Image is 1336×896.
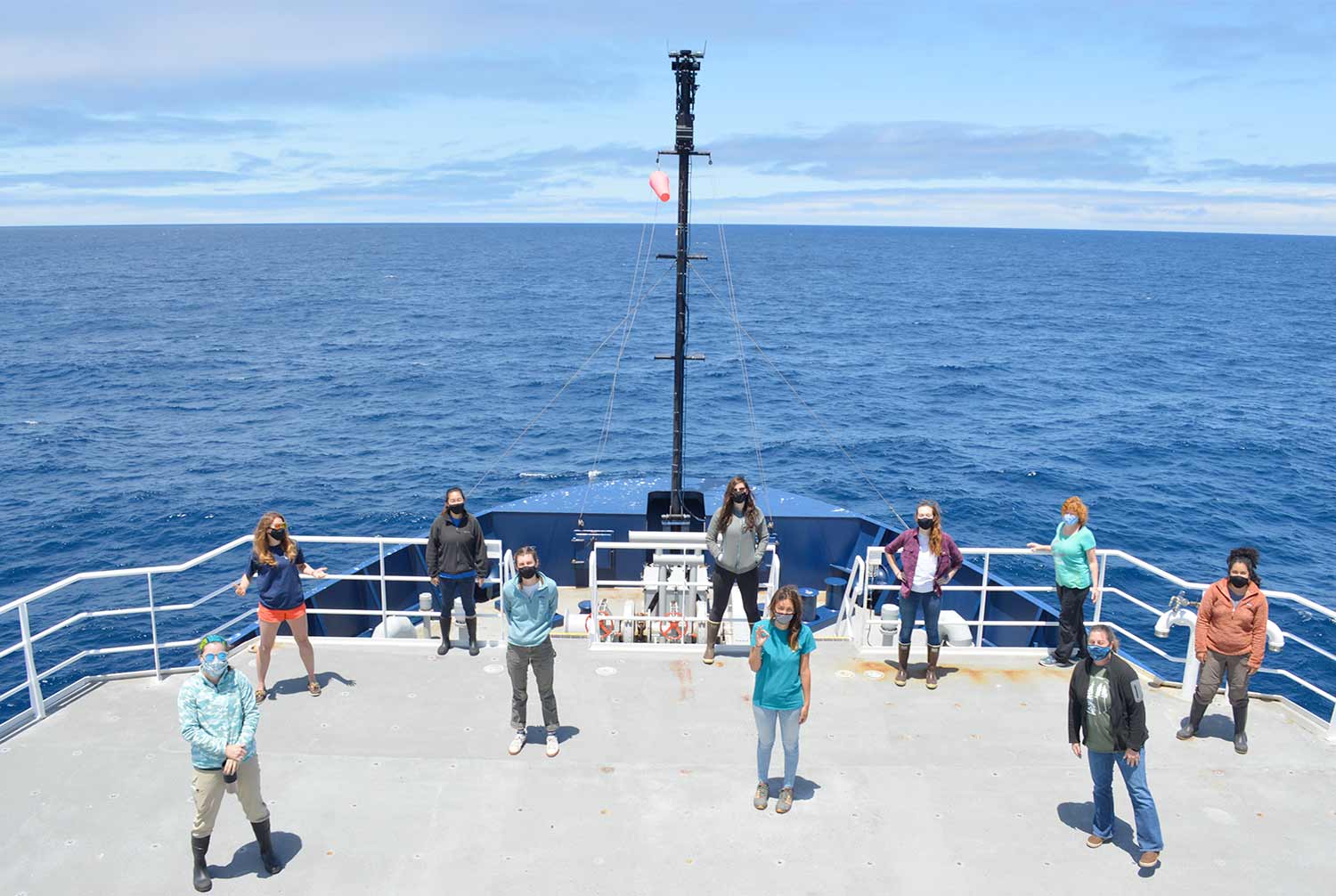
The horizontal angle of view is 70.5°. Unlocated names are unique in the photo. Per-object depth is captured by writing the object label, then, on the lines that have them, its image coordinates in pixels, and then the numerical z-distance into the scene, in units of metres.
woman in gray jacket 9.33
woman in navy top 8.60
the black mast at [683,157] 11.87
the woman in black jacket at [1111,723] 6.50
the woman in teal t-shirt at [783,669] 6.84
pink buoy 11.31
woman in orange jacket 7.91
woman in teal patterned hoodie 6.16
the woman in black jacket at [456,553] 9.50
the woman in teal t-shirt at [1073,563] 9.27
